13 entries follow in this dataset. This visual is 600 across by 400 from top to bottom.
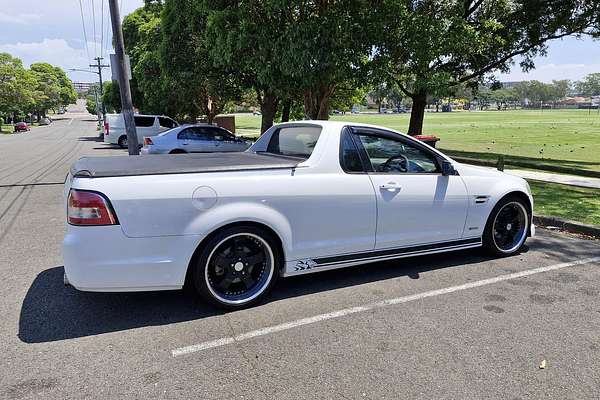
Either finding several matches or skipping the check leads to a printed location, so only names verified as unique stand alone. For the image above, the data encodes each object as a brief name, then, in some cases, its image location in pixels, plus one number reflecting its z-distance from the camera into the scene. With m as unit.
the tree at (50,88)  89.93
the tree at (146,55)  24.50
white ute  3.39
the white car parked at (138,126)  22.67
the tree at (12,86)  59.00
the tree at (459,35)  11.34
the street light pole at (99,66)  52.59
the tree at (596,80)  198.11
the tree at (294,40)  10.63
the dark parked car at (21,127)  57.56
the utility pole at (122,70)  10.49
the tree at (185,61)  18.03
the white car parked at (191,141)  14.41
